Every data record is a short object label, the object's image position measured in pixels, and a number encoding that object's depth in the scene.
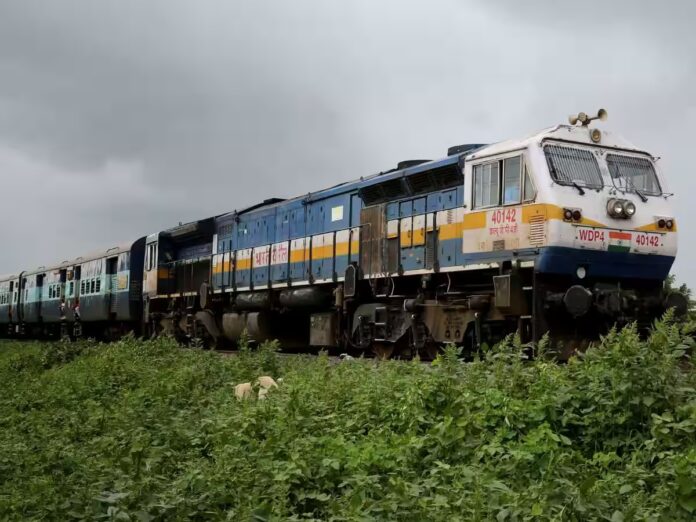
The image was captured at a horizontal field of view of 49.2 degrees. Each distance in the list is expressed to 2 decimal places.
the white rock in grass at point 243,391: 8.68
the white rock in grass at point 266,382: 9.05
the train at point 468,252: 10.55
